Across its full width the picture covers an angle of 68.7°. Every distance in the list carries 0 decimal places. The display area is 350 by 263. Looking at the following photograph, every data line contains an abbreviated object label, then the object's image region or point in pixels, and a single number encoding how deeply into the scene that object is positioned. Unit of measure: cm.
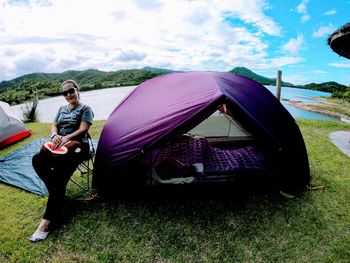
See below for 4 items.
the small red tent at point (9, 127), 663
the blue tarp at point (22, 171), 399
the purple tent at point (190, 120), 295
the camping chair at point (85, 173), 357
